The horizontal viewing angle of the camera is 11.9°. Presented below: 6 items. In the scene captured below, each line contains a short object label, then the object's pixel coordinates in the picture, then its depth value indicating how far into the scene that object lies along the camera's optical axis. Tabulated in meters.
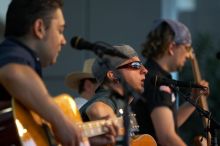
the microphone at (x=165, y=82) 6.56
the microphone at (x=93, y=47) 4.91
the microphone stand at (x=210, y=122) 6.56
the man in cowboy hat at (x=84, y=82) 8.84
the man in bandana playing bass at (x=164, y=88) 7.73
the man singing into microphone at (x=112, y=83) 6.14
